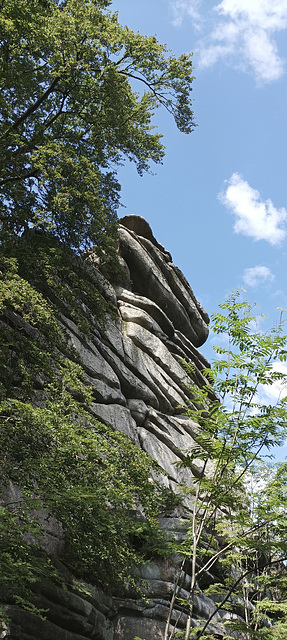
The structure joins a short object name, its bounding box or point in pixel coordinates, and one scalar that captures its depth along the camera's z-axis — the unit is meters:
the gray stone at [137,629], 10.23
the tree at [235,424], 7.30
